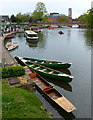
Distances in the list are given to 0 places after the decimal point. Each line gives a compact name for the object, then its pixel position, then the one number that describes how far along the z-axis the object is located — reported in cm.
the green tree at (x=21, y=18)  8065
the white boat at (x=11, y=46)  2381
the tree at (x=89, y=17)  7330
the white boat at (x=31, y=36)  3323
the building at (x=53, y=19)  10405
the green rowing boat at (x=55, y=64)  1379
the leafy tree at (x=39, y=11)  7343
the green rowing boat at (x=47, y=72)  1143
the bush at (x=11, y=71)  912
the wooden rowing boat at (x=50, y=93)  765
